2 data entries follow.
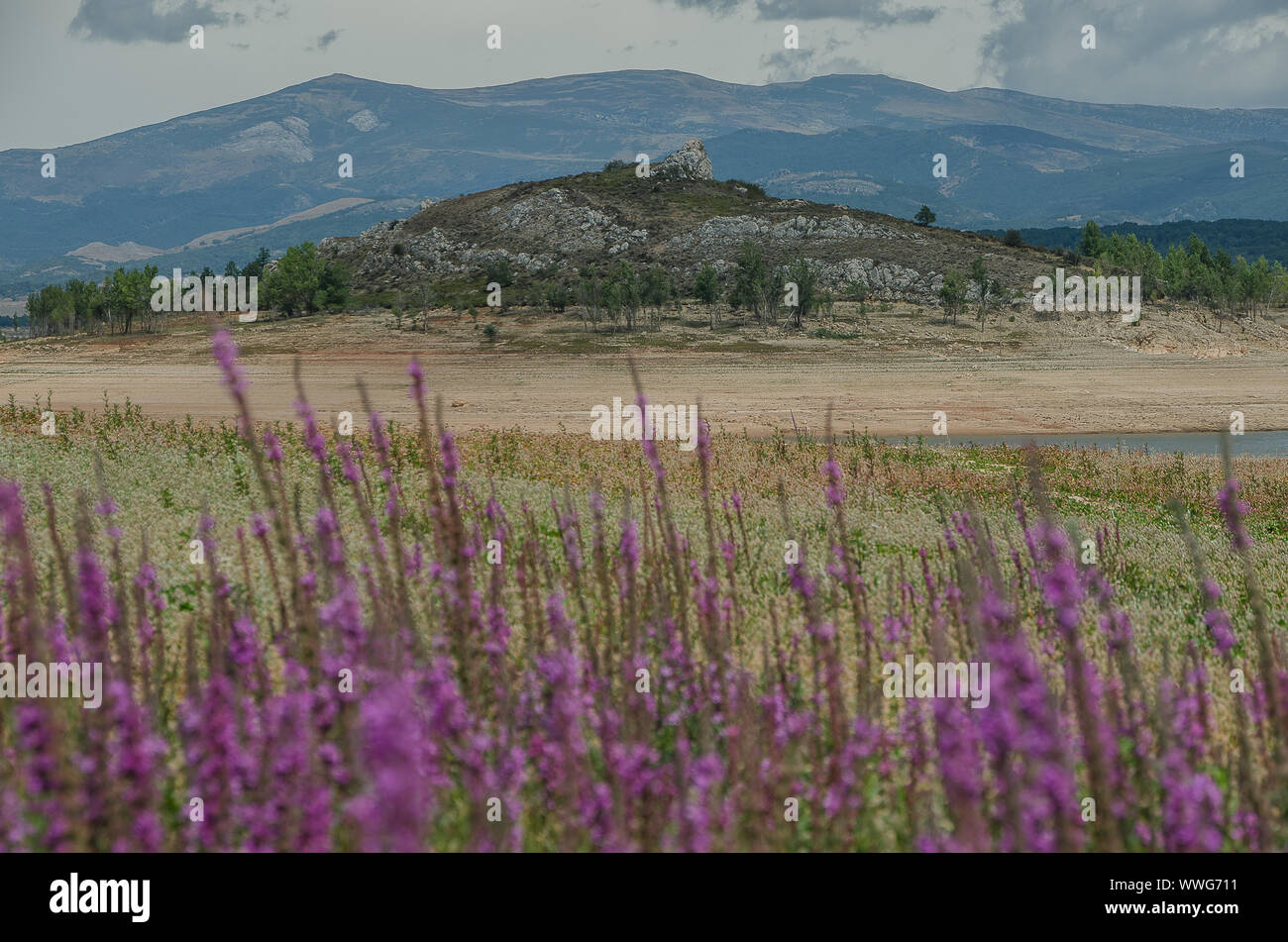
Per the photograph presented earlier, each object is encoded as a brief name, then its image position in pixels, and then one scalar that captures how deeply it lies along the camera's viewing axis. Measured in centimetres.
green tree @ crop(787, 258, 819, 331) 9912
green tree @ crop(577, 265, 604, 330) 9969
